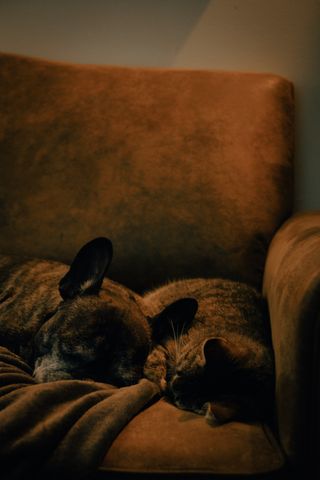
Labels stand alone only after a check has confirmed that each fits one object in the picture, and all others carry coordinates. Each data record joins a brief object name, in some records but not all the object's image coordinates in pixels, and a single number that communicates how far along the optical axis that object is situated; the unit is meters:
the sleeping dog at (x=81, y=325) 1.42
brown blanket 0.97
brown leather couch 1.94
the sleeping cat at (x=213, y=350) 1.19
